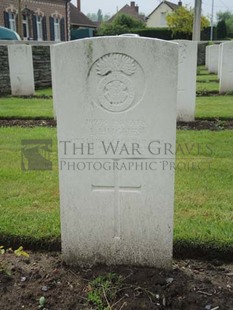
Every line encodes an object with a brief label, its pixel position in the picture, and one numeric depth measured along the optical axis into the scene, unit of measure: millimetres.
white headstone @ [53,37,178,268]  2348
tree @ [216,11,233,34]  48862
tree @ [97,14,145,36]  34625
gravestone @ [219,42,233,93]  9674
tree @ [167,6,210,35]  30609
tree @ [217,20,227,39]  36969
